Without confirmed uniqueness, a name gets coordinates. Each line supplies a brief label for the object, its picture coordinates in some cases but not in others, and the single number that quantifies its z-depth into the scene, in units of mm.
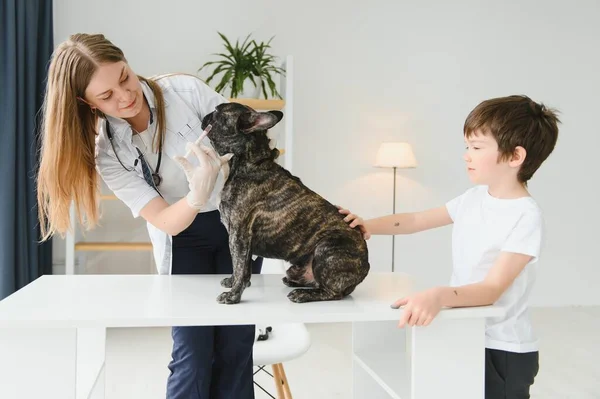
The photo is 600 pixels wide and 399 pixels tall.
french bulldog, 1440
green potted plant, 3996
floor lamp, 4434
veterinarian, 1564
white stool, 2215
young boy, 1529
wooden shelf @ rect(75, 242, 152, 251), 4004
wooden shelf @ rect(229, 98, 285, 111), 3891
